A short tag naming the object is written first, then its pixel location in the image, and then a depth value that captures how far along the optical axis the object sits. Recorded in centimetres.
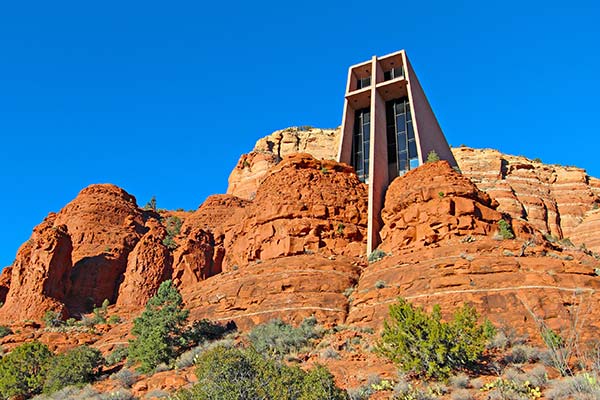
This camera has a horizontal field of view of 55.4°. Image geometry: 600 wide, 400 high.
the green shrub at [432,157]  3628
